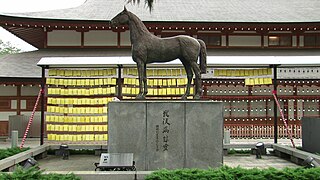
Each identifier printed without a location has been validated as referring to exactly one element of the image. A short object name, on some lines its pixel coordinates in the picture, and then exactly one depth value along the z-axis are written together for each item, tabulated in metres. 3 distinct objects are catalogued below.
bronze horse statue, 10.49
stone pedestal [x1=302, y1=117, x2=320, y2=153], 12.57
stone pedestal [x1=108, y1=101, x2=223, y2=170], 10.15
